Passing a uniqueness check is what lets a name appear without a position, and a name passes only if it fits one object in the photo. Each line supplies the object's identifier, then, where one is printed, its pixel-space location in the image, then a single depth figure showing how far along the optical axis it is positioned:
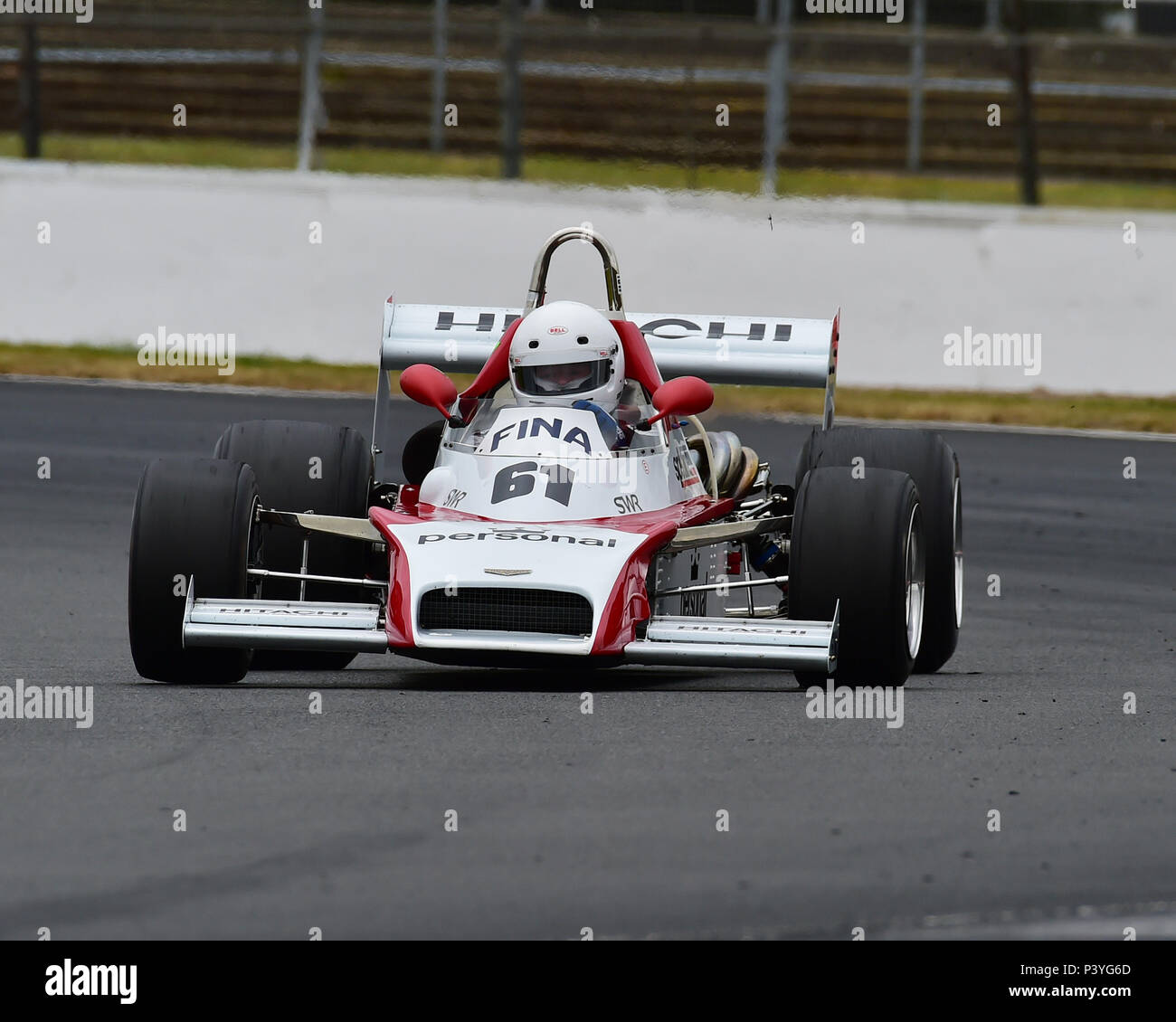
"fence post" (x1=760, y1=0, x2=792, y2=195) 21.61
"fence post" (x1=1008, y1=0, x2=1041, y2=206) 22.66
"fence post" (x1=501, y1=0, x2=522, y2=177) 21.33
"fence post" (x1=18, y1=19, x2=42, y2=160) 22.50
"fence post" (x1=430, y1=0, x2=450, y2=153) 22.83
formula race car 8.41
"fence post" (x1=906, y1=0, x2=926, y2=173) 24.20
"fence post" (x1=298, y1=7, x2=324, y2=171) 22.28
